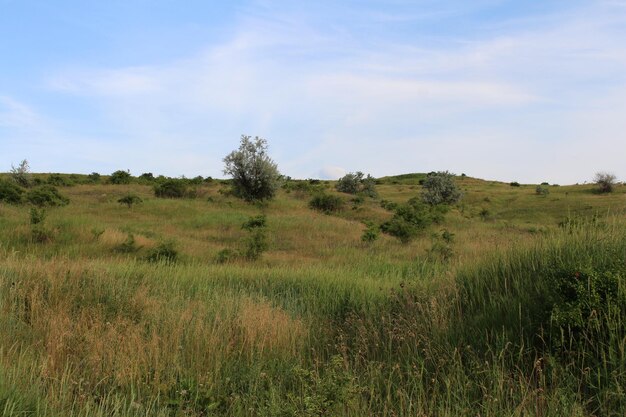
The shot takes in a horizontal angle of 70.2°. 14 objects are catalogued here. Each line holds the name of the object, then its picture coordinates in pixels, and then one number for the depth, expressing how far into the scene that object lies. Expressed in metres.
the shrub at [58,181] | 41.56
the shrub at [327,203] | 33.25
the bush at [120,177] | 44.49
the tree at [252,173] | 34.81
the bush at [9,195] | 25.55
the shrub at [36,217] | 16.06
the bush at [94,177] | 52.25
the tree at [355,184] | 52.09
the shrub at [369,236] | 18.03
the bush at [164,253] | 13.30
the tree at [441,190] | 45.62
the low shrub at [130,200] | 26.64
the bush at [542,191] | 49.54
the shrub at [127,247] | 14.95
